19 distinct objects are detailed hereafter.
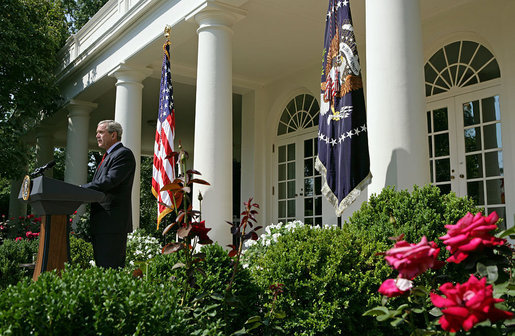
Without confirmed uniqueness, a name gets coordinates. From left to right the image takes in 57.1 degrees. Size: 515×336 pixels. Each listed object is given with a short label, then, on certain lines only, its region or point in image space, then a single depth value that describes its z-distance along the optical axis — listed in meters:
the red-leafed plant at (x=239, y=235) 3.04
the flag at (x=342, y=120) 5.23
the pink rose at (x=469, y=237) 2.06
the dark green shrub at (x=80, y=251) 9.26
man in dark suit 4.57
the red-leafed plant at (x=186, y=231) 2.94
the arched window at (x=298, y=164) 12.32
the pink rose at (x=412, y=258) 1.92
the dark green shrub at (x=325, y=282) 3.44
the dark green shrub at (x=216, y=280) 3.33
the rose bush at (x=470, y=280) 1.75
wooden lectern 3.75
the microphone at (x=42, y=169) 4.00
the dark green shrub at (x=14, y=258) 7.85
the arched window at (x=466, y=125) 8.28
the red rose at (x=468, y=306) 1.73
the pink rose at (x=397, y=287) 2.02
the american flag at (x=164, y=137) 8.52
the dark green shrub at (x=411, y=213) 3.72
